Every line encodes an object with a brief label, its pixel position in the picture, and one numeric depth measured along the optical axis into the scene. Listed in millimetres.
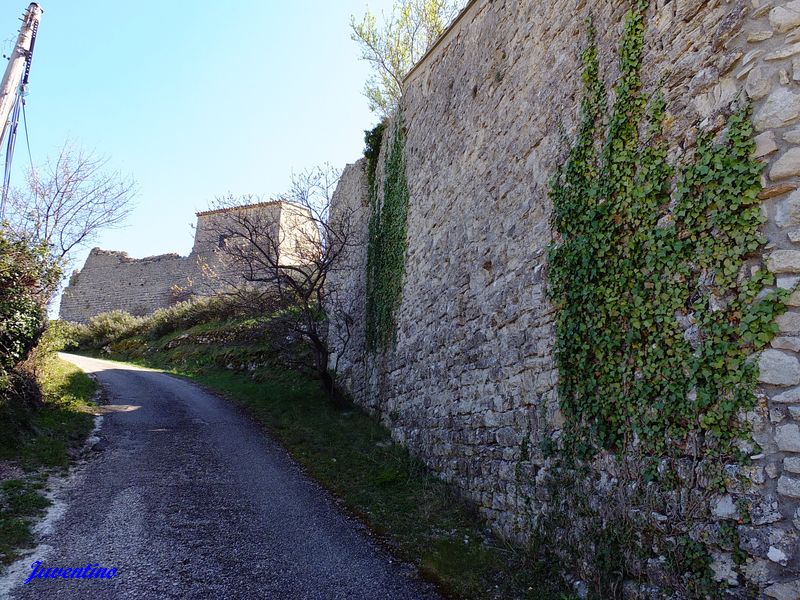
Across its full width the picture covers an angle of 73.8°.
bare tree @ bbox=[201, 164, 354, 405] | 11609
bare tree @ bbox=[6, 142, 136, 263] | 9494
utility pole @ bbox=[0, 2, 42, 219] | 8336
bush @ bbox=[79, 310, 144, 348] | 22016
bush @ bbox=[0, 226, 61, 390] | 8039
